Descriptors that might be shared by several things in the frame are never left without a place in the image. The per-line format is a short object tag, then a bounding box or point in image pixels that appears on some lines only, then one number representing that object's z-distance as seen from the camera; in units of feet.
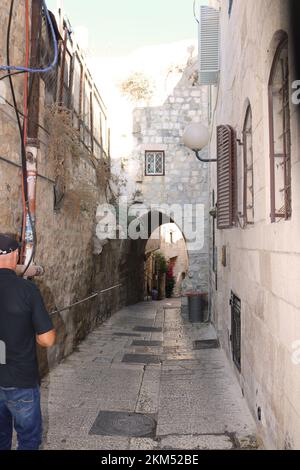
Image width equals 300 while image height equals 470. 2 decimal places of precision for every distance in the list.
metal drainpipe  15.51
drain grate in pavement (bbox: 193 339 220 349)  24.95
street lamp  23.71
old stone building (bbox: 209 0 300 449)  8.80
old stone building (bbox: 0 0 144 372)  14.97
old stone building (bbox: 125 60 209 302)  41.11
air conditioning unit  27.25
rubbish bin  34.19
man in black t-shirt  8.50
